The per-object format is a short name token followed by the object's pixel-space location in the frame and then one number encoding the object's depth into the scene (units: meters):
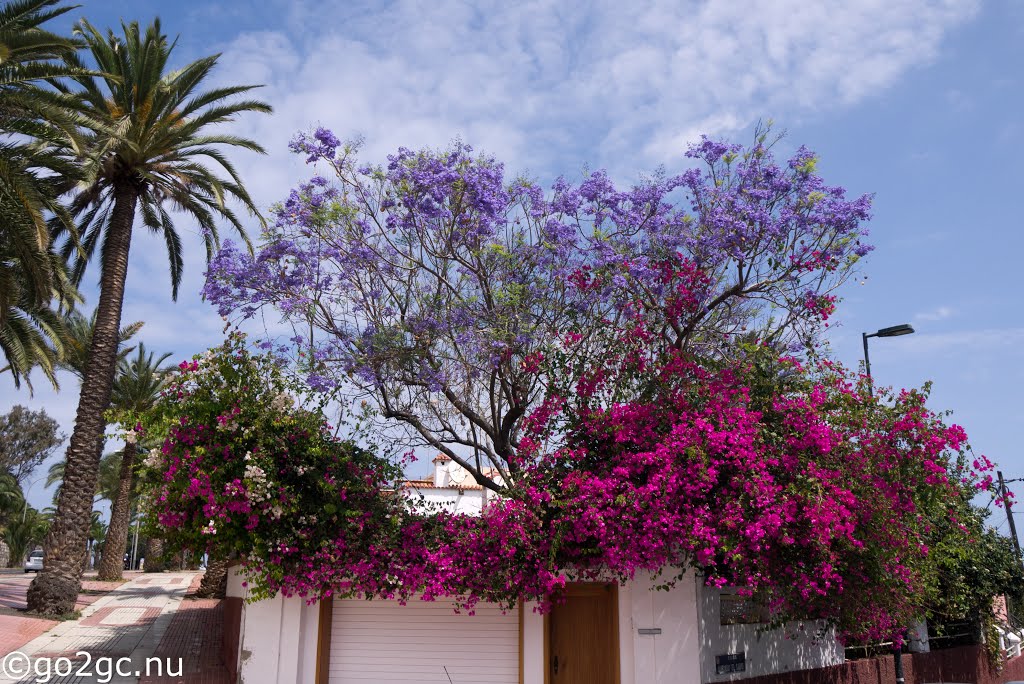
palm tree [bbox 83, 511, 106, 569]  64.19
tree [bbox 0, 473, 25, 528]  50.22
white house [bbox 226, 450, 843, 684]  12.28
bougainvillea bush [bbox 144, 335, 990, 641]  11.03
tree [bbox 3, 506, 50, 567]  49.00
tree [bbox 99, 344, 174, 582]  29.91
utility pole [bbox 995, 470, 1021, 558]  13.29
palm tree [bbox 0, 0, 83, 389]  14.13
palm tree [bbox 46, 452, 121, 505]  46.06
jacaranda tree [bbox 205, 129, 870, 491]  14.46
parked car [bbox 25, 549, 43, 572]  39.72
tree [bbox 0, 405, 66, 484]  57.16
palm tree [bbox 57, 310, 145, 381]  25.62
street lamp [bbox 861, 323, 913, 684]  16.75
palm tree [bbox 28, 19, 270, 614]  18.08
